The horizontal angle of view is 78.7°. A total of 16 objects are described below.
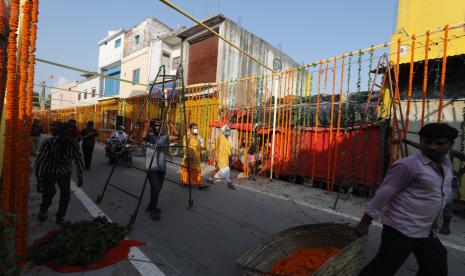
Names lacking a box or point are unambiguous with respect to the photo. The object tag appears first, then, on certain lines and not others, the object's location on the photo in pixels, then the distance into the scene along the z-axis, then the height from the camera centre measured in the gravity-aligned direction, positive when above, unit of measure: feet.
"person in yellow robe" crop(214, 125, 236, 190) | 26.71 -2.92
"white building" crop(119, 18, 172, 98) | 77.71 +18.80
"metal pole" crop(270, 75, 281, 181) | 29.96 +0.68
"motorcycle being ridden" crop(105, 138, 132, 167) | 34.66 -4.07
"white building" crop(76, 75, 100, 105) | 107.07 +11.47
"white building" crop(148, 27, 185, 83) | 71.36 +17.23
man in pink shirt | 7.30 -1.82
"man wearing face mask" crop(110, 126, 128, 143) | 37.45 -2.19
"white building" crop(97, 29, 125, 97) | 93.76 +20.23
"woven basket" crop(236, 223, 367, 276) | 7.89 -4.11
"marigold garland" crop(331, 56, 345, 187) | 24.75 +0.56
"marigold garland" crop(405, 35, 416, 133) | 20.02 +3.97
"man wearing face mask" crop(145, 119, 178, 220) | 16.46 -2.56
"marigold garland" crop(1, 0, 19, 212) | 9.18 +0.12
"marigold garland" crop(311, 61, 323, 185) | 26.70 -1.22
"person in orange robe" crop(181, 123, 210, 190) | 24.86 -3.34
